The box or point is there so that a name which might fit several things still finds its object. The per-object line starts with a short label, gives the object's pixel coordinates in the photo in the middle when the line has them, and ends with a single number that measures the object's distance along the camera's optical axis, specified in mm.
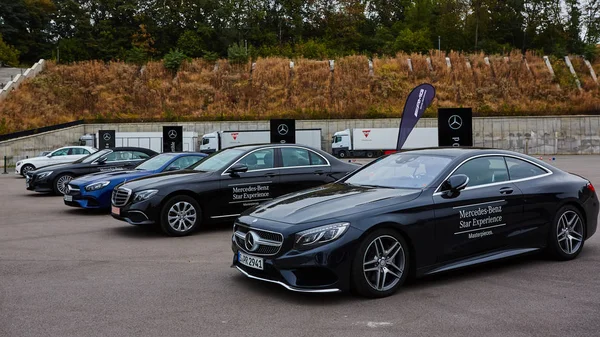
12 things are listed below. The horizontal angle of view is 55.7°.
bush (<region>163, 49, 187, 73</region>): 59938
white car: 26938
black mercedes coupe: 5297
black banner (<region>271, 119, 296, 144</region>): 22750
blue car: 12117
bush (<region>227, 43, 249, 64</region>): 60875
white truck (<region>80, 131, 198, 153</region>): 43562
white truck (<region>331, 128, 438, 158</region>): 45844
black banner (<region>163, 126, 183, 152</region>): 27656
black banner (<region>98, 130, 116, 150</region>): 34094
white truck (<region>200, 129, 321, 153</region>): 44875
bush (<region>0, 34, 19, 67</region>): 69438
